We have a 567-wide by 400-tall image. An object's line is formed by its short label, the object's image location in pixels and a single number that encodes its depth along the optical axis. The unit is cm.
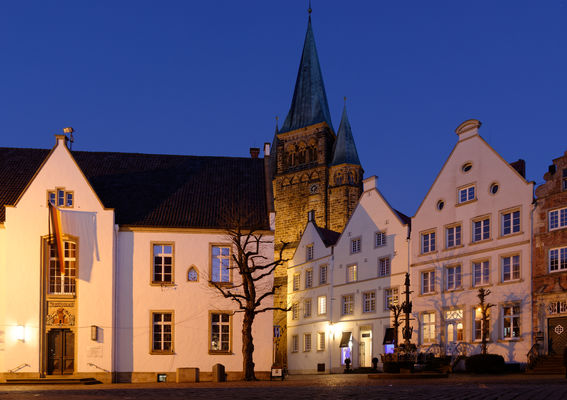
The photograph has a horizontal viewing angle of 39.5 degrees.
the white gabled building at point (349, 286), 5631
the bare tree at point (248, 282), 3700
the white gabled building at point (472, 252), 4581
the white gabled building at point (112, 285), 3909
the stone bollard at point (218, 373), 3653
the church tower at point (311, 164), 9306
